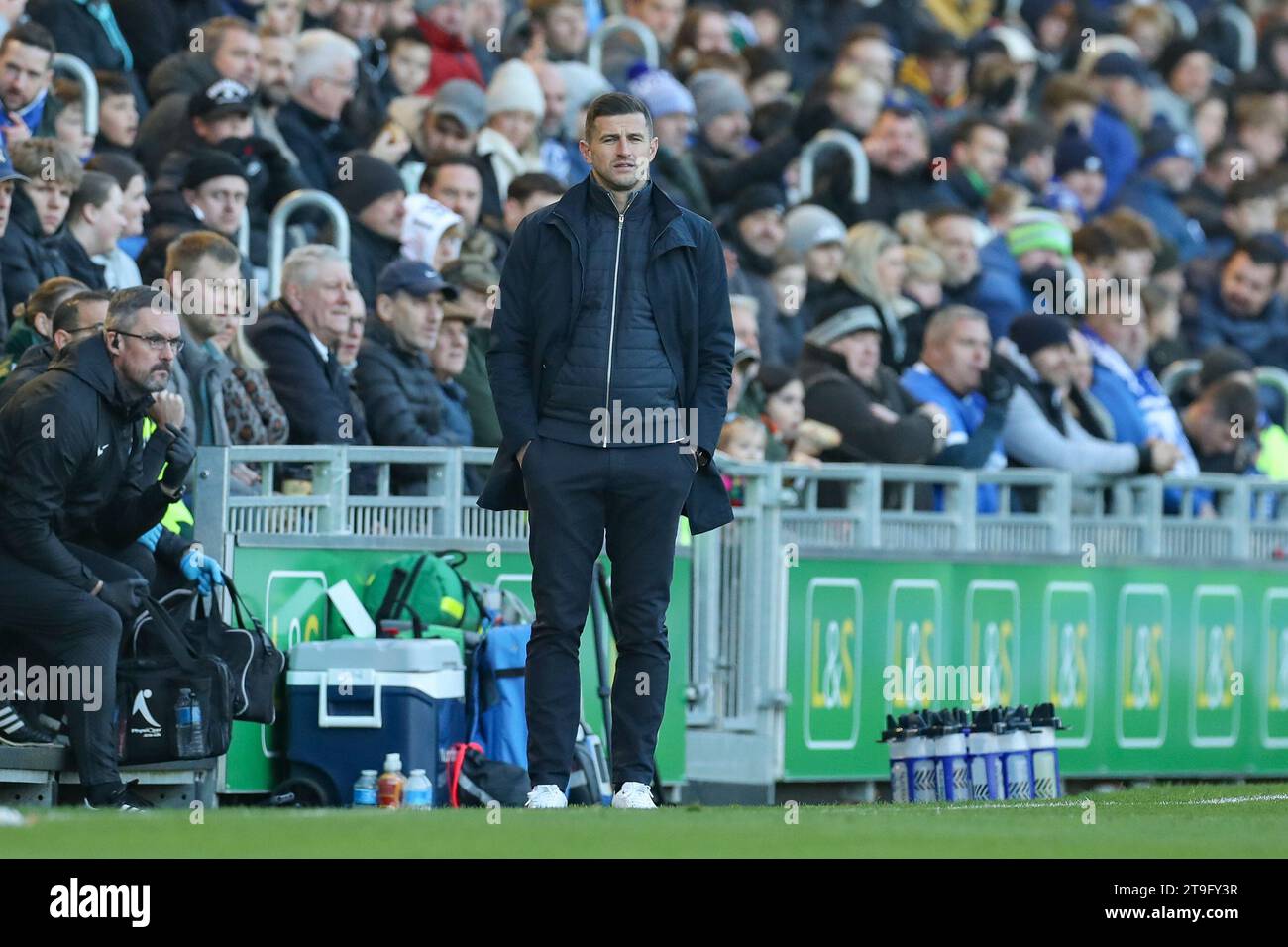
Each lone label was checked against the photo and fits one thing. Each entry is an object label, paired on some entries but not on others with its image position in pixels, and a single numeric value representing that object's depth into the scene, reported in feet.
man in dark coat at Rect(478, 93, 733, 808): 33.68
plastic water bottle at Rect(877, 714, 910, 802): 43.16
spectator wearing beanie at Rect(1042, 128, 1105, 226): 77.15
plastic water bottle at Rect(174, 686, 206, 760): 37.47
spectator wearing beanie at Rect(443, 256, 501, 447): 49.80
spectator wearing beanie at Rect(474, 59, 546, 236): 57.93
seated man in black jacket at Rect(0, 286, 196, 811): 35.86
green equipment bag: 43.19
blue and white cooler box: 40.91
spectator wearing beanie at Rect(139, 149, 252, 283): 48.01
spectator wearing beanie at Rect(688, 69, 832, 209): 64.95
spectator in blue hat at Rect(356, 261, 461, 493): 46.83
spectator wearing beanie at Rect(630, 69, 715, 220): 63.00
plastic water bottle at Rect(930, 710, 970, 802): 42.83
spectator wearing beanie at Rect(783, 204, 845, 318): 62.18
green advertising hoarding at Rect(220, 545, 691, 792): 41.11
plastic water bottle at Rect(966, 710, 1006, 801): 42.80
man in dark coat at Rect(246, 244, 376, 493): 44.62
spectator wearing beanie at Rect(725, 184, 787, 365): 60.90
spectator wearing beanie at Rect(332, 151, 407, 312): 51.83
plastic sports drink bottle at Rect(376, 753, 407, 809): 40.22
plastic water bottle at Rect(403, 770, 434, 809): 40.22
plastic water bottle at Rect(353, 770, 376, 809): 40.34
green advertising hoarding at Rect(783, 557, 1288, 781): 50.93
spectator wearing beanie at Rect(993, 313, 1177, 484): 56.54
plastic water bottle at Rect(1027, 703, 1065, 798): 43.93
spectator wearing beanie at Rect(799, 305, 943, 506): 53.93
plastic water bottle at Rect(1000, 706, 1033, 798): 43.29
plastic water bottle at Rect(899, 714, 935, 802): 43.11
